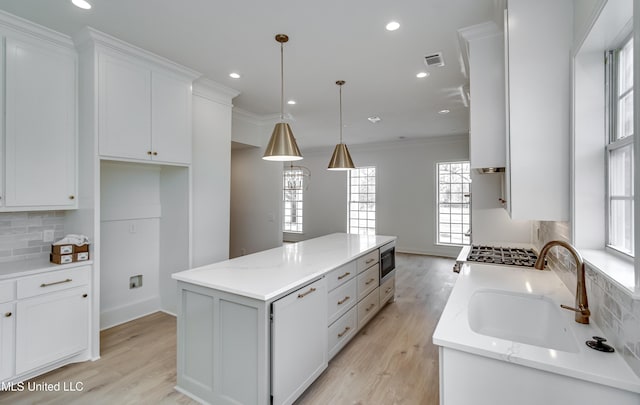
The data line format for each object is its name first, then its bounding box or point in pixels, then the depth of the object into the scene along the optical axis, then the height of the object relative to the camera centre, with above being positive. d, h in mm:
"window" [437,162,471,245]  6898 -17
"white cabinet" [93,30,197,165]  2584 +928
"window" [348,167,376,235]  7996 +34
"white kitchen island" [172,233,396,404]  1765 -812
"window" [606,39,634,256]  1315 +247
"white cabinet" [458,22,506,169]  2193 +785
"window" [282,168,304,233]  9109 -25
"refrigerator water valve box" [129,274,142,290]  3418 -918
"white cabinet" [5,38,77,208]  2301 +627
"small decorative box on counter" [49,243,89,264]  2422 -424
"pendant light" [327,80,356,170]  3490 +508
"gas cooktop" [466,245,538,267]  2492 -491
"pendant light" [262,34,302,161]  2461 +488
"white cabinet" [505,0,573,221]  1682 +563
